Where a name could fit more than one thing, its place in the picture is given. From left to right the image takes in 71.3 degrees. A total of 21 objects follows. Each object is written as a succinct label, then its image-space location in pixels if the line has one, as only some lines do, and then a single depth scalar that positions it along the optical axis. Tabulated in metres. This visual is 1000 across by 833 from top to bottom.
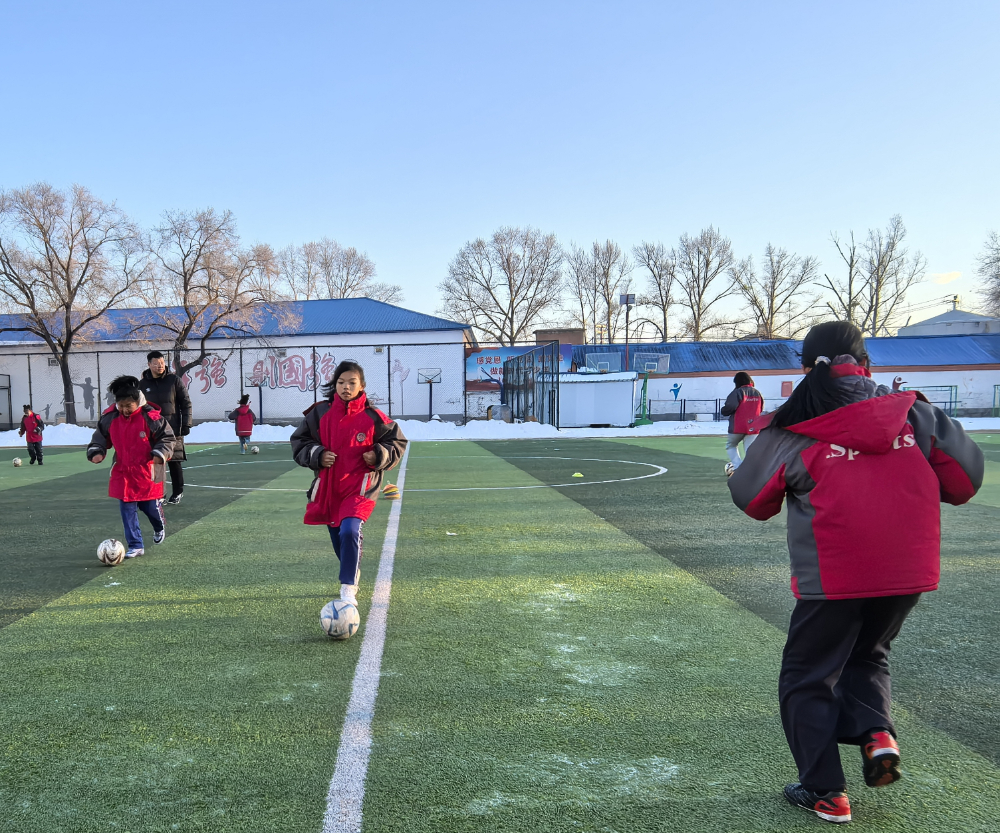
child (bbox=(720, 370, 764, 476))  11.43
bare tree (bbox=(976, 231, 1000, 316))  49.75
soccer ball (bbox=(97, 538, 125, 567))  6.37
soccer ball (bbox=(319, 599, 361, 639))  4.42
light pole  50.19
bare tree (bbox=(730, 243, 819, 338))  62.22
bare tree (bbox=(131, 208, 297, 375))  35.44
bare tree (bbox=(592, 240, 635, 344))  62.88
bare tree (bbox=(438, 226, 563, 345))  59.59
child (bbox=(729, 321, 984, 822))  2.34
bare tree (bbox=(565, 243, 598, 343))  63.06
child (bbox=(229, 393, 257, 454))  19.22
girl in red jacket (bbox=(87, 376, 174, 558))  6.32
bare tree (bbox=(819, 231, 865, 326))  61.59
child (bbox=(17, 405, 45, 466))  16.72
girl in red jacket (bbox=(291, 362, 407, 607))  4.65
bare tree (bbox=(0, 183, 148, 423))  32.84
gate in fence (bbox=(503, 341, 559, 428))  28.55
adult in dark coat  9.23
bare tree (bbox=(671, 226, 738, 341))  62.06
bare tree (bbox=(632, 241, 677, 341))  62.78
